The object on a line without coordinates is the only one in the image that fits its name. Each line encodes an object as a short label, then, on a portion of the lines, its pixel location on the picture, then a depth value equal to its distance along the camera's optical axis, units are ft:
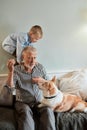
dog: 7.32
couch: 6.52
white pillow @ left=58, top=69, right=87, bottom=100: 8.93
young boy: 8.89
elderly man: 7.41
